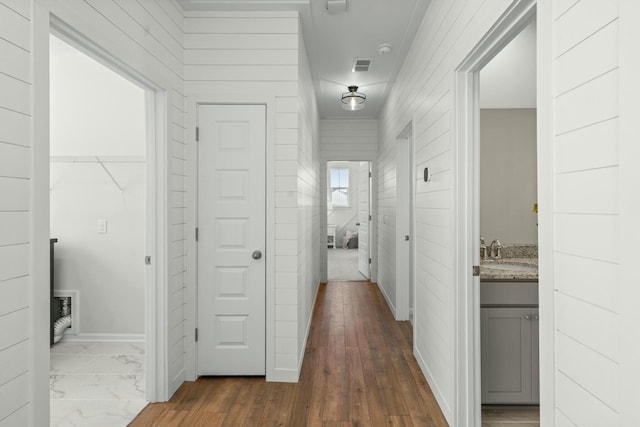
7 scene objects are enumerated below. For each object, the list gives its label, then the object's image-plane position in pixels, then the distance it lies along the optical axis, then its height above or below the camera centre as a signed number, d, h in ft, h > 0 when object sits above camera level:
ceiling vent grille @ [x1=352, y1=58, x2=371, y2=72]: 12.39 +5.13
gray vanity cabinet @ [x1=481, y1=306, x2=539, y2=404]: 7.38 -2.78
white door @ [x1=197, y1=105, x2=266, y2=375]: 9.08 -0.61
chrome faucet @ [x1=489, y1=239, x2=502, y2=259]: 9.68 -0.90
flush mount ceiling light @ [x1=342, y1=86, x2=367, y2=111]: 14.37 +4.46
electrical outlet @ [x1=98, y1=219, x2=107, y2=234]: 11.32 -0.39
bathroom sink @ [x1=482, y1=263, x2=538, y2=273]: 8.72 -1.24
